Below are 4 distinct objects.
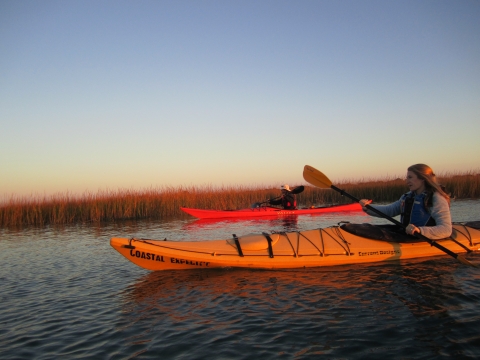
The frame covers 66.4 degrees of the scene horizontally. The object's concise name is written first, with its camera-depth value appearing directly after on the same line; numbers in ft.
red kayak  44.47
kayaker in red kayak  45.01
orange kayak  17.31
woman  16.15
